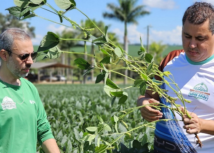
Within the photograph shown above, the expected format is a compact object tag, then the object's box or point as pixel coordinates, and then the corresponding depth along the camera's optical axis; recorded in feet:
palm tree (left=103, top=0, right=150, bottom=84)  135.33
